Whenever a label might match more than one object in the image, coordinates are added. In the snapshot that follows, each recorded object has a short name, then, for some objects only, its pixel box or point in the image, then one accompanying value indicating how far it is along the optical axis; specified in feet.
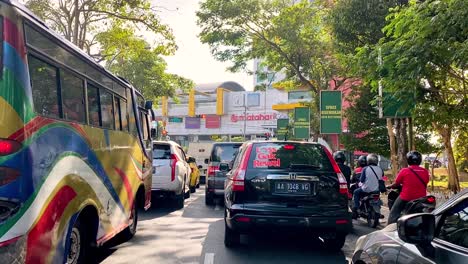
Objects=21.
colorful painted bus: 10.78
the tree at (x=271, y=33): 67.77
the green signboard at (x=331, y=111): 51.47
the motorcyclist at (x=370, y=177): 30.55
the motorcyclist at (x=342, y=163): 32.65
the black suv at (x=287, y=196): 20.02
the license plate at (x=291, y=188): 20.51
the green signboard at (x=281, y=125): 109.63
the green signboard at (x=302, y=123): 77.15
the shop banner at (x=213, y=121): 215.90
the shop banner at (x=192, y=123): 221.66
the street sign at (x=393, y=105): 27.14
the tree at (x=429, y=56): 21.76
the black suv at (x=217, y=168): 42.39
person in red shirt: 23.47
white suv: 37.37
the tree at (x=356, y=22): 41.86
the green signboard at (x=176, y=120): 222.48
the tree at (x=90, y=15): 51.79
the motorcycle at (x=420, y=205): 20.75
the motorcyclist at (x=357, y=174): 33.37
